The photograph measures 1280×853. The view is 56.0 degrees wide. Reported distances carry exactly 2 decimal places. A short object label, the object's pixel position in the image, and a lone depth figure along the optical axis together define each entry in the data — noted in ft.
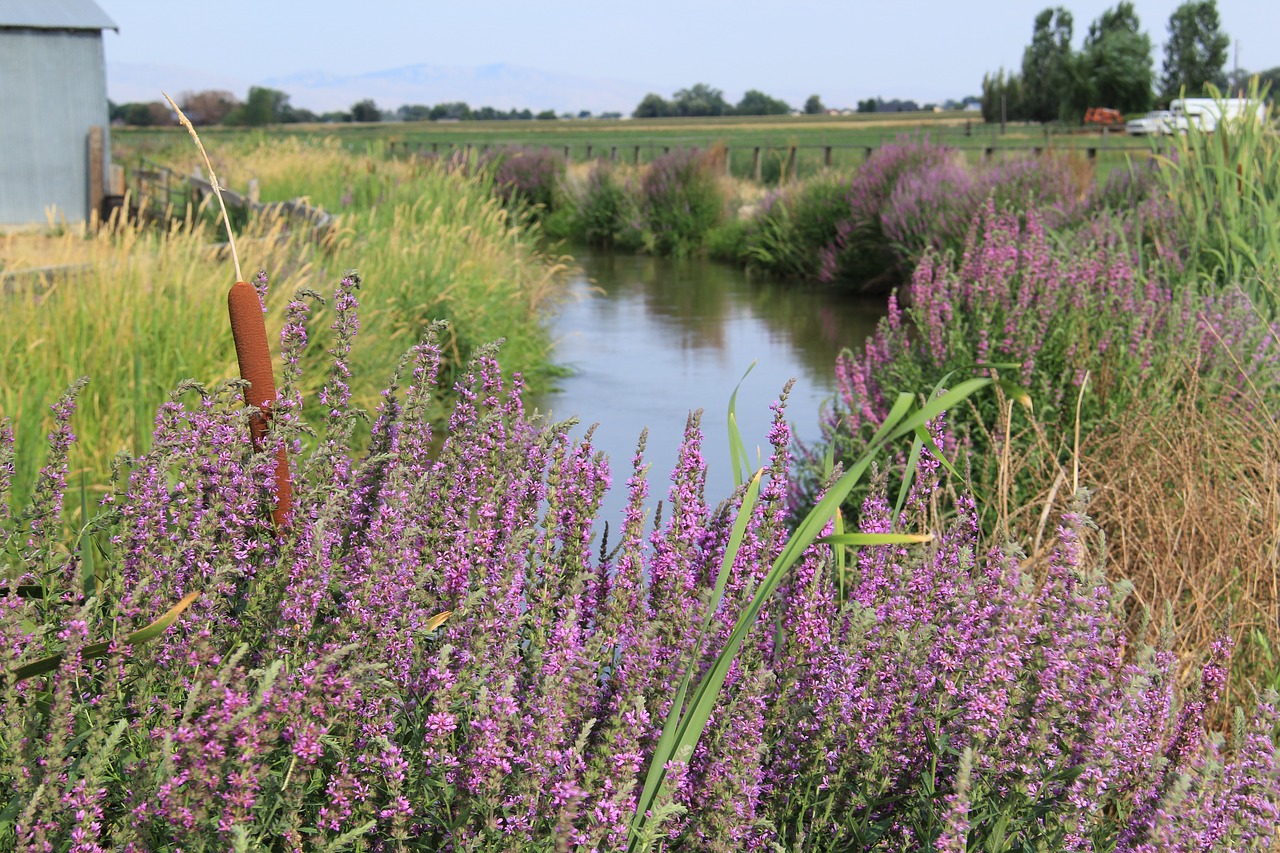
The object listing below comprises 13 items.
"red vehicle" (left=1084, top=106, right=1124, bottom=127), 267.80
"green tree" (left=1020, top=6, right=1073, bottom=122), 350.35
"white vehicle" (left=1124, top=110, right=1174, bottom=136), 222.46
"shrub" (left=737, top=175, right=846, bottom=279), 59.57
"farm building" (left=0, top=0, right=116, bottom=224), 61.52
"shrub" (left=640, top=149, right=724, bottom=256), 71.82
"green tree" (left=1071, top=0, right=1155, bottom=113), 298.97
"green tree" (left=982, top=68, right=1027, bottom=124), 368.07
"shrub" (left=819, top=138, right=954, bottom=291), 53.47
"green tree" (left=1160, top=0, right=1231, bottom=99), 325.83
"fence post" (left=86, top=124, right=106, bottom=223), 64.34
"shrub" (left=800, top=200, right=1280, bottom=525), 18.98
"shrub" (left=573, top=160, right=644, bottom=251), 74.33
